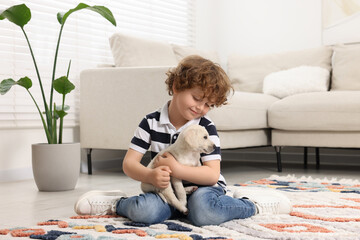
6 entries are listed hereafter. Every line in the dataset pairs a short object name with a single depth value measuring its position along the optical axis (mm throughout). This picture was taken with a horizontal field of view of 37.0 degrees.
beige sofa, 3010
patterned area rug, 1402
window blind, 2986
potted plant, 2547
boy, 1565
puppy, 1558
